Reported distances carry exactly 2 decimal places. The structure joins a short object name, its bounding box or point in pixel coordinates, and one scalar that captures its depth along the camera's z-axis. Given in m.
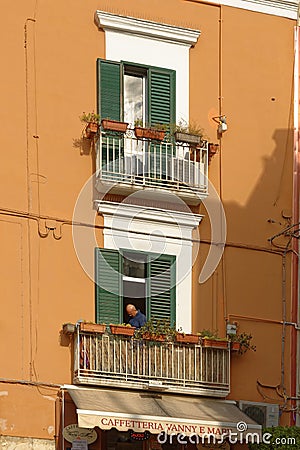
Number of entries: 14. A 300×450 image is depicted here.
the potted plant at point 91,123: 24.17
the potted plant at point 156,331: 23.73
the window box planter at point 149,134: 24.48
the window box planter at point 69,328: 23.27
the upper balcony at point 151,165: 24.16
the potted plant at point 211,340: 24.08
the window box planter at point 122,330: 23.47
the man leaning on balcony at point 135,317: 24.05
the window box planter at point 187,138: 24.75
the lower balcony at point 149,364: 23.28
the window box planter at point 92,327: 23.27
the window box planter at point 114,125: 24.17
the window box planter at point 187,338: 23.94
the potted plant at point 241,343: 24.47
